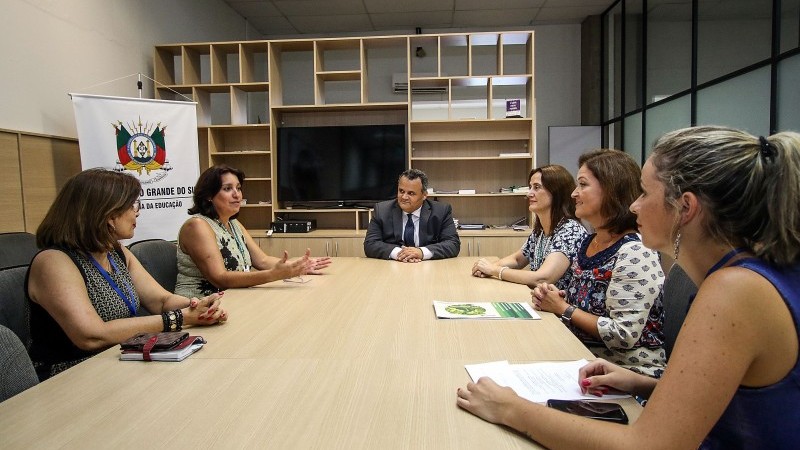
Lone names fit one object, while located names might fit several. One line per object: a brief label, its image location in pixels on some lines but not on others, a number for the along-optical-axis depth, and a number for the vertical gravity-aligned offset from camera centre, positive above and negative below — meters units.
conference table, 0.98 -0.51
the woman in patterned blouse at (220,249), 2.47 -0.34
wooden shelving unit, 4.92 +0.61
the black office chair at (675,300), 1.45 -0.38
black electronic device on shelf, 5.05 -0.43
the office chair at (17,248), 2.58 -0.32
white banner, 3.53 +0.32
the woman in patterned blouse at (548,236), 2.34 -0.30
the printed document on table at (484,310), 1.82 -0.51
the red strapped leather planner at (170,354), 1.41 -0.49
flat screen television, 5.25 +0.22
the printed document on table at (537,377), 1.14 -0.50
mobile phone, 0.99 -0.48
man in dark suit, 3.55 -0.28
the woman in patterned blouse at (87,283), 1.59 -0.32
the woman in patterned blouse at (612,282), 1.57 -0.36
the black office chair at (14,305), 1.69 -0.40
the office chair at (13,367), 1.14 -0.43
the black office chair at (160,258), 2.56 -0.39
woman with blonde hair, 0.78 -0.22
